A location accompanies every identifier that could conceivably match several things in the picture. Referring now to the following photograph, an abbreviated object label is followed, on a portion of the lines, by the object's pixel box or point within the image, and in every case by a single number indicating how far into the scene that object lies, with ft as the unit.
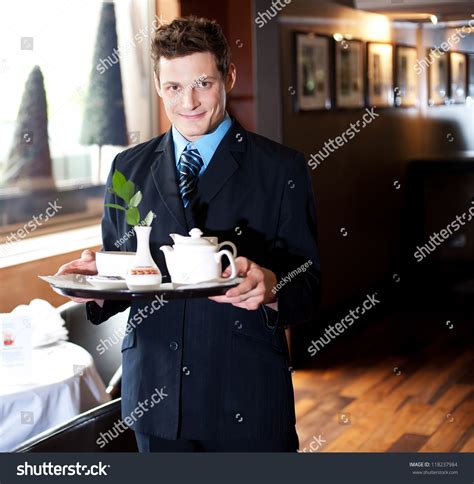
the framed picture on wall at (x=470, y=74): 18.76
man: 5.68
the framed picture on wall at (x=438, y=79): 19.45
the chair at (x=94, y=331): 11.18
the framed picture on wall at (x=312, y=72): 16.66
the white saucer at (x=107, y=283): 5.60
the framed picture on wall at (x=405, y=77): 20.11
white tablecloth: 8.69
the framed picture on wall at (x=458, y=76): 18.92
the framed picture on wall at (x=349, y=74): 18.11
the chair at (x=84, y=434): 7.80
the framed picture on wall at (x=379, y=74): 19.29
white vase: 5.56
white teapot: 5.52
